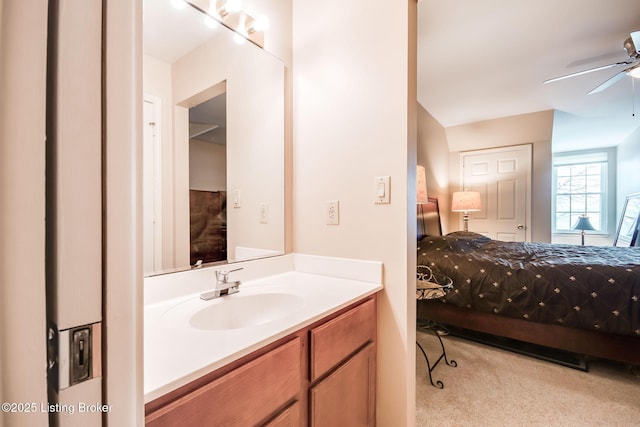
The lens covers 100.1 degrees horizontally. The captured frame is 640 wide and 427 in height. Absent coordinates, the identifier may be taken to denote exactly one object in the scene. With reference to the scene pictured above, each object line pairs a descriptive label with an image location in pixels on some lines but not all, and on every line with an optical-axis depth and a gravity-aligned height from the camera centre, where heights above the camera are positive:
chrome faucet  1.09 -0.33
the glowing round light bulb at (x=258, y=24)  1.33 +0.93
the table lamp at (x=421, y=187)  2.61 +0.23
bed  1.82 -0.66
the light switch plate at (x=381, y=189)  1.22 +0.10
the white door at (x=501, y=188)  4.09 +0.36
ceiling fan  1.91 +1.20
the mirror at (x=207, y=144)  1.07 +0.31
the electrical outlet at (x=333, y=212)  1.39 -0.01
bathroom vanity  0.59 -0.40
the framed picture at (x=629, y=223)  4.10 -0.22
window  5.51 +0.44
